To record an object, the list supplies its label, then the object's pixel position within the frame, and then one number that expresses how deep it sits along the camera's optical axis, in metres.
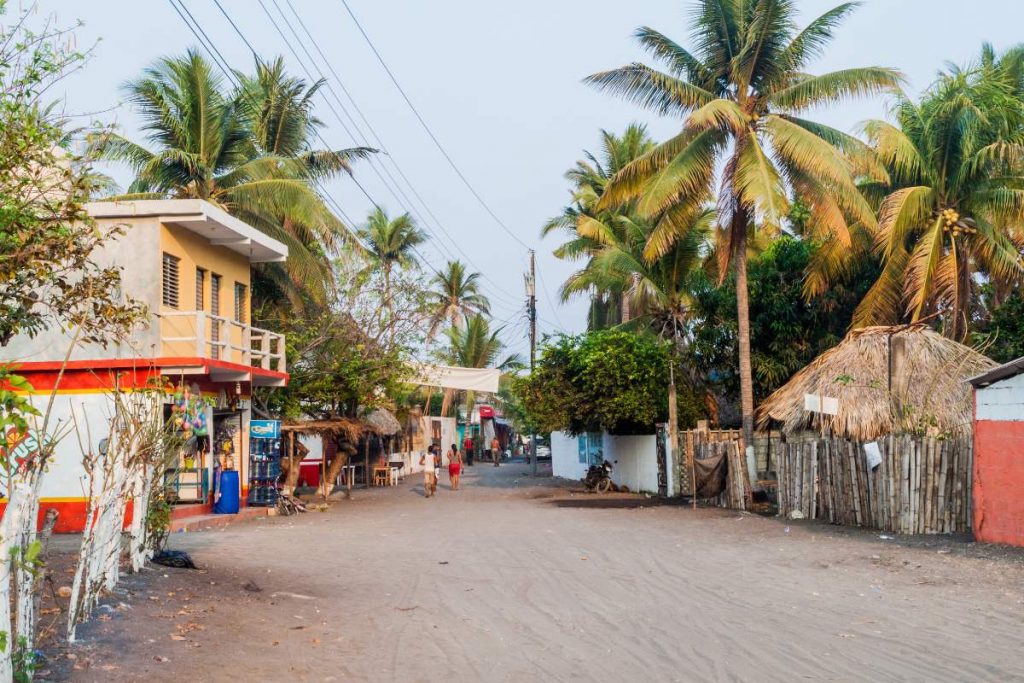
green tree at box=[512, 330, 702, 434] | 28.31
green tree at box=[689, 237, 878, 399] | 29.78
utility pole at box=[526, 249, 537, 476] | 46.53
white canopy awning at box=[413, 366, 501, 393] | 37.78
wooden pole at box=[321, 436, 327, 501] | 29.09
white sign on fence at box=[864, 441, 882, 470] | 16.94
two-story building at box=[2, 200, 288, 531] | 19.80
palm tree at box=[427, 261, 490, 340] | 58.50
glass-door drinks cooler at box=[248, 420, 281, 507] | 23.80
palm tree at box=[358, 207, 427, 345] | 49.16
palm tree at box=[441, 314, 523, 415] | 56.06
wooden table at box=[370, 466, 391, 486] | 38.44
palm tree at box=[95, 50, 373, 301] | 25.61
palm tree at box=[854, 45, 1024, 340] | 23.98
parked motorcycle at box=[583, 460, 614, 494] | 30.23
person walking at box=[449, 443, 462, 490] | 32.84
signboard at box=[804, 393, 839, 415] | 19.11
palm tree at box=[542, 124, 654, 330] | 37.66
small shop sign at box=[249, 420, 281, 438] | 23.70
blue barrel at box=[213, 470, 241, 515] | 22.31
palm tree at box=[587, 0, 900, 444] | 22.11
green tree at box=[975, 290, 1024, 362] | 26.06
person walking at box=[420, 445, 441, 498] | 29.31
